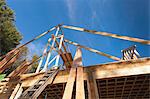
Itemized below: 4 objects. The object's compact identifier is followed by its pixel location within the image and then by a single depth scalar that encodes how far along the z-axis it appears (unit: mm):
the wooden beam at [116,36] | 5027
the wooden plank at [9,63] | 5683
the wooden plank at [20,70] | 6052
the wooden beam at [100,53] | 7227
